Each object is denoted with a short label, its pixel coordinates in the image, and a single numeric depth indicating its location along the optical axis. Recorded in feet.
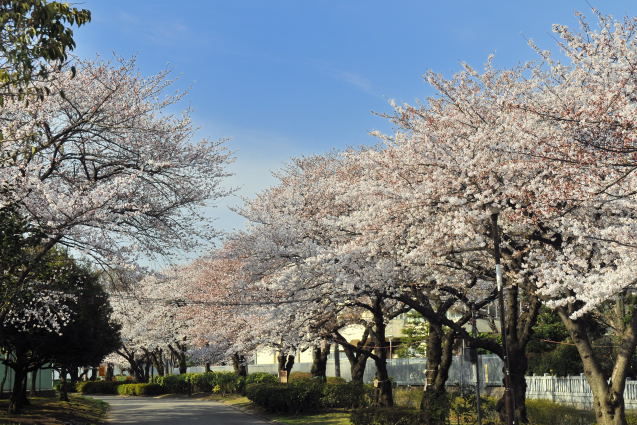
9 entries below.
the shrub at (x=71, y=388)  224.76
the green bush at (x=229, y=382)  147.33
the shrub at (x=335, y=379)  141.39
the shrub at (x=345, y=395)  94.94
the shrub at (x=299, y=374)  165.55
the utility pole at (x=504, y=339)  52.13
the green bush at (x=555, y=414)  65.26
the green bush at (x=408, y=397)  90.38
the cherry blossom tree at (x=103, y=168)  47.32
